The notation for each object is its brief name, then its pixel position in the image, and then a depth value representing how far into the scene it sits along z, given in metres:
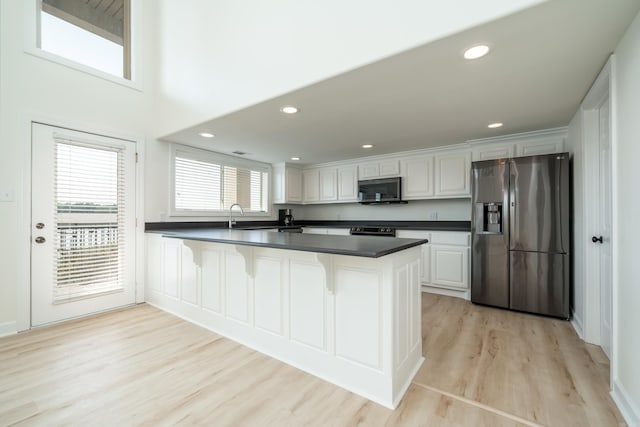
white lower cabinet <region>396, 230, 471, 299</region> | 3.70
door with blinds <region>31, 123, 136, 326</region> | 2.78
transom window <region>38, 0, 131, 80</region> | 2.97
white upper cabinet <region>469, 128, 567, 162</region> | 3.31
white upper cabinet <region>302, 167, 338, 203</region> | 5.28
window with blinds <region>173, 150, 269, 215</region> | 3.95
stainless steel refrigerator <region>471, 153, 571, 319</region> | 2.96
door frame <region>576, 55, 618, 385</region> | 2.37
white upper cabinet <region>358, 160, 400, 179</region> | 4.57
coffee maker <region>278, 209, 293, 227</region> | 5.57
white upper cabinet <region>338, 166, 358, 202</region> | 5.02
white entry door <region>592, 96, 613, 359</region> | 2.21
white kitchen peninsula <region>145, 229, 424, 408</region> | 1.67
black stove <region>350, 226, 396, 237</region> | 4.26
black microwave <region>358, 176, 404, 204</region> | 4.47
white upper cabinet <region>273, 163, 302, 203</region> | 5.27
